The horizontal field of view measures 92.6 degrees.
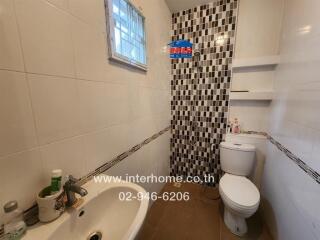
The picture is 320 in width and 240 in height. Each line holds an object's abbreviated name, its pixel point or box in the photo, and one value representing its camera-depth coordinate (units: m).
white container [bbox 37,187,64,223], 0.58
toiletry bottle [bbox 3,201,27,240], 0.51
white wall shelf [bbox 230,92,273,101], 1.60
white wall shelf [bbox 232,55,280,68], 1.54
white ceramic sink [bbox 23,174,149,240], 0.60
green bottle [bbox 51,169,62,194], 0.62
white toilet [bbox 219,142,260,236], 1.26
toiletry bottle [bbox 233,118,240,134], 1.79
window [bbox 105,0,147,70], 0.94
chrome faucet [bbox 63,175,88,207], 0.66
